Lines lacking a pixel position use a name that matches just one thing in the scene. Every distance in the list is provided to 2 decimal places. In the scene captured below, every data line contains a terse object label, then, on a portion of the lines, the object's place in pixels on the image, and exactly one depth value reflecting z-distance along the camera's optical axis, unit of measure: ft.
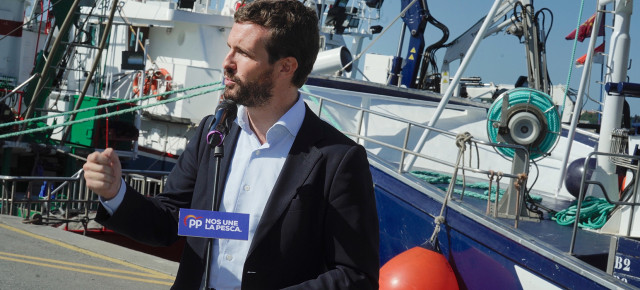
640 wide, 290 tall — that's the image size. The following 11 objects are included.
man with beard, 7.09
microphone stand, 7.37
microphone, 7.50
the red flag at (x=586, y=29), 37.88
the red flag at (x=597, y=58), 28.96
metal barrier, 29.49
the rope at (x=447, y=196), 19.83
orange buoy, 18.37
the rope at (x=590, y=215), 21.33
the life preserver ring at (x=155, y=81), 56.80
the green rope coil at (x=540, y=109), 20.84
